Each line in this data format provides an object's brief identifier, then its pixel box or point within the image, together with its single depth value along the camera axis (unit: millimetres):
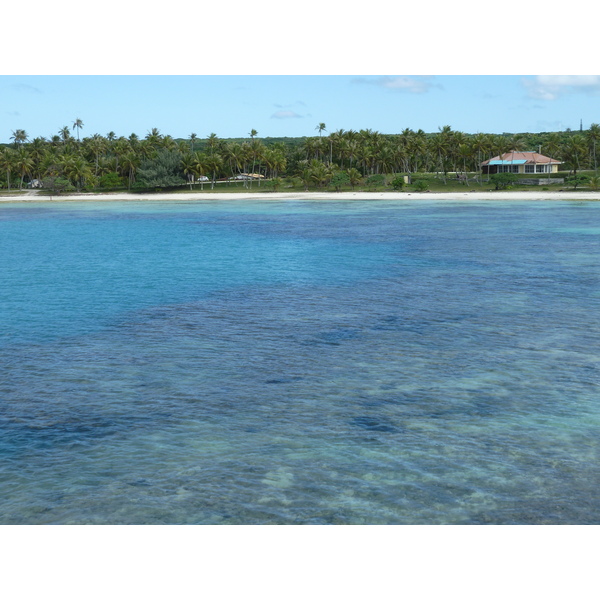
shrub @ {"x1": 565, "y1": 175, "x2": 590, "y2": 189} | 120031
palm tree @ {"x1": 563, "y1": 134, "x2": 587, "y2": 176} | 132750
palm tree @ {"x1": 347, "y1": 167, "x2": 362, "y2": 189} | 138000
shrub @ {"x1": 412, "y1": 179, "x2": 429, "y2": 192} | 130500
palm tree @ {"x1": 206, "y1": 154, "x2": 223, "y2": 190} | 145150
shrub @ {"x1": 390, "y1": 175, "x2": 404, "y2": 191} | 133500
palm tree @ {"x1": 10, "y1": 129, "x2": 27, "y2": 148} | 185250
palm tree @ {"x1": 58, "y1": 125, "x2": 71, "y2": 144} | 183150
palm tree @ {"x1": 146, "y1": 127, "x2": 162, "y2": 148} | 167250
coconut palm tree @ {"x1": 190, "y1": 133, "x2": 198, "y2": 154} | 187625
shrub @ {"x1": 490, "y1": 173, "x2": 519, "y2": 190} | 126312
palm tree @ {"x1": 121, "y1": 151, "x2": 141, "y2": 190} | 147375
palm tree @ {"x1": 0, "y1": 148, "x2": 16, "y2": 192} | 146125
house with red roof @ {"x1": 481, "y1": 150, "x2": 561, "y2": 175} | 135250
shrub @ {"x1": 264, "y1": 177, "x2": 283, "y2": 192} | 145638
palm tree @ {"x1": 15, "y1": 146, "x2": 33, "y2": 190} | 146750
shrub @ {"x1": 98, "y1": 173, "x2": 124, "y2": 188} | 150125
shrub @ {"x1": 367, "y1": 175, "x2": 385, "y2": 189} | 143750
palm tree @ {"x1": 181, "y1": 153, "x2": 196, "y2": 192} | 144375
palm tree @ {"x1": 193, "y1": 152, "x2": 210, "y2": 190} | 143638
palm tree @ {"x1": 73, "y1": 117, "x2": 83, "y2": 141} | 192775
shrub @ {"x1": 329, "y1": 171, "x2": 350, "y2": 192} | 140000
